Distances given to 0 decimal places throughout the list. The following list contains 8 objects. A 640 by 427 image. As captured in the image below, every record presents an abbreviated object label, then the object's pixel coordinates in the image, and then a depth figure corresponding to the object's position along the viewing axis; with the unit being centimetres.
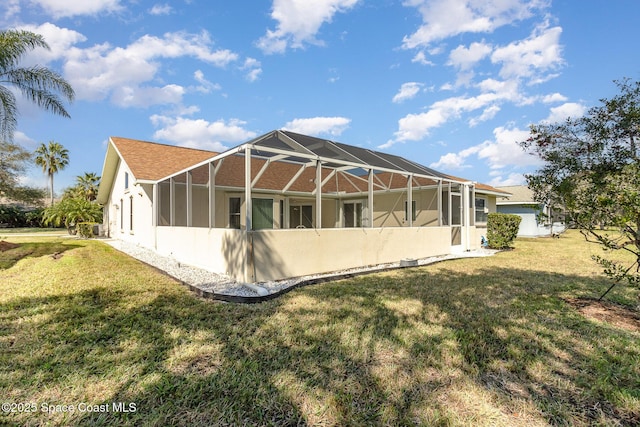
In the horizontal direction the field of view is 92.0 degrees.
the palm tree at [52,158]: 4016
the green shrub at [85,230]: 1889
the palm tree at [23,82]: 1109
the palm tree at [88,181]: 3205
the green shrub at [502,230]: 1363
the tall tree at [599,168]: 398
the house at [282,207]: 715
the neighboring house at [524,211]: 2338
